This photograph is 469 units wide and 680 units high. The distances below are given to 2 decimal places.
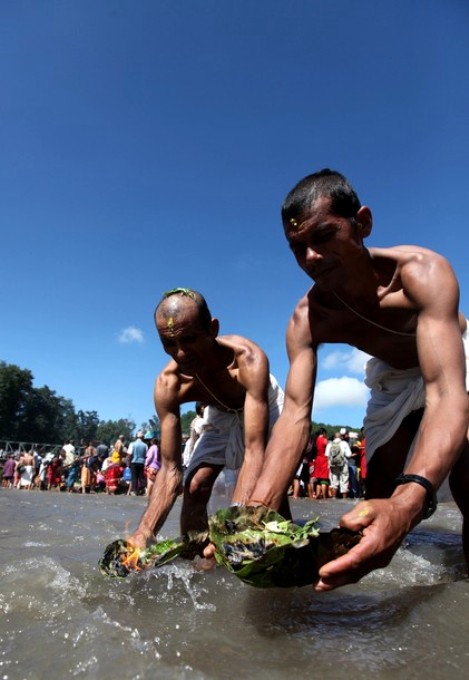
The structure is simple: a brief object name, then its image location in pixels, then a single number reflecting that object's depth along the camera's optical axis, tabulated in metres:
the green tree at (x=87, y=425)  123.56
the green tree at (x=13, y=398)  74.19
